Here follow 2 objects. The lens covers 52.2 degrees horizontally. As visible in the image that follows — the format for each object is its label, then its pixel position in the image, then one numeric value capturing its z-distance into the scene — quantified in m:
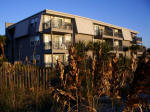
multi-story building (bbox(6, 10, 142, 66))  20.09
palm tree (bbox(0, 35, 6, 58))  24.62
